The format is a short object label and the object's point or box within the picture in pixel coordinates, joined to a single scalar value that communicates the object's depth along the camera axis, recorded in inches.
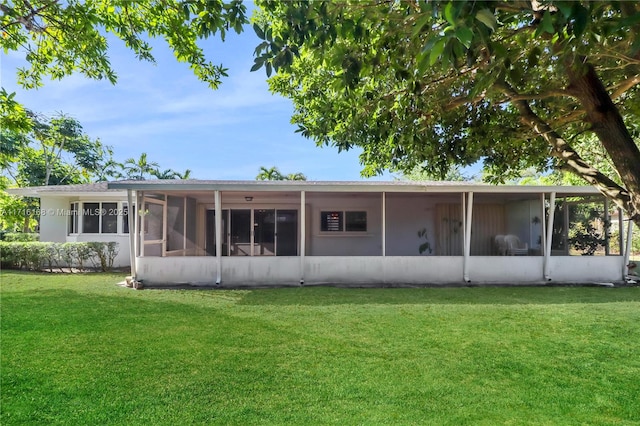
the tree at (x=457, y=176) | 1269.1
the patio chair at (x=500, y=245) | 461.7
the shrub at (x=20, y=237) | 693.9
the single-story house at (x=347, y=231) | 388.8
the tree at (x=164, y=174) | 1166.3
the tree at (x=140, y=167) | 1176.2
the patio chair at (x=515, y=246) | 444.6
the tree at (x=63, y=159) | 932.0
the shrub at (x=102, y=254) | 491.5
